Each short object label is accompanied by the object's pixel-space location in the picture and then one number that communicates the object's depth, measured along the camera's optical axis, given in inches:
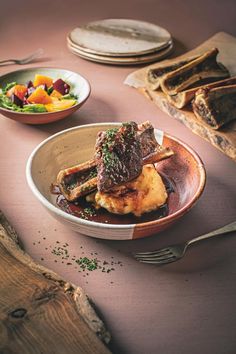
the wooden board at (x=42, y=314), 40.5
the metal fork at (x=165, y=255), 52.1
